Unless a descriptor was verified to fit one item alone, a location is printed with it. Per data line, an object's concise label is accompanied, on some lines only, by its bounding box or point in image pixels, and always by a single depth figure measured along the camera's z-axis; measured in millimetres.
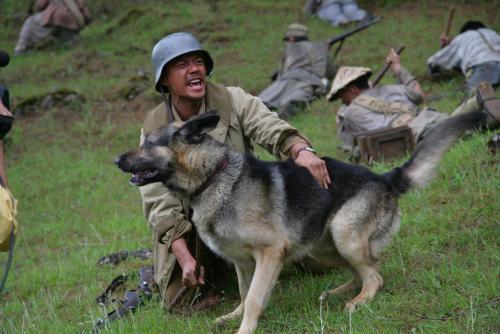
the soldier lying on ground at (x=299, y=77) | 12047
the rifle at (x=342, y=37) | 14421
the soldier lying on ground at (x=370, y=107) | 8539
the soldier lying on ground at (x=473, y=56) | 10164
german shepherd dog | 4285
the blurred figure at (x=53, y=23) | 18844
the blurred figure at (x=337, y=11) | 17828
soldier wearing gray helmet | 4832
